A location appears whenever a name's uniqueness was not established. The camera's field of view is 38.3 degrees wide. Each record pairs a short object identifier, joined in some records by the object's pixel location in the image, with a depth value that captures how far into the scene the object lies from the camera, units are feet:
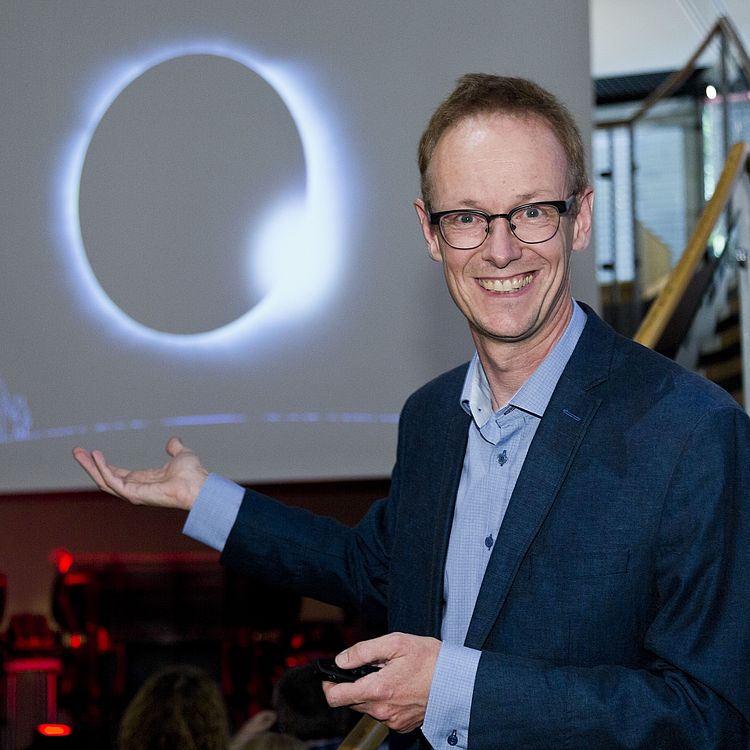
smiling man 4.00
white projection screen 12.90
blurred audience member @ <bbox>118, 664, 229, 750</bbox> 8.70
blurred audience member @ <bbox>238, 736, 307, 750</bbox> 7.88
